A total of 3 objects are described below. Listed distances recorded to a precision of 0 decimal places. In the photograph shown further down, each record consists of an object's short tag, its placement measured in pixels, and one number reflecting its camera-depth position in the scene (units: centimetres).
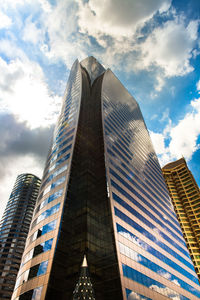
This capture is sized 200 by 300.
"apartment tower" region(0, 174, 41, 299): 10008
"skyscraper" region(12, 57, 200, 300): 3269
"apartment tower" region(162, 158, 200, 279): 10144
